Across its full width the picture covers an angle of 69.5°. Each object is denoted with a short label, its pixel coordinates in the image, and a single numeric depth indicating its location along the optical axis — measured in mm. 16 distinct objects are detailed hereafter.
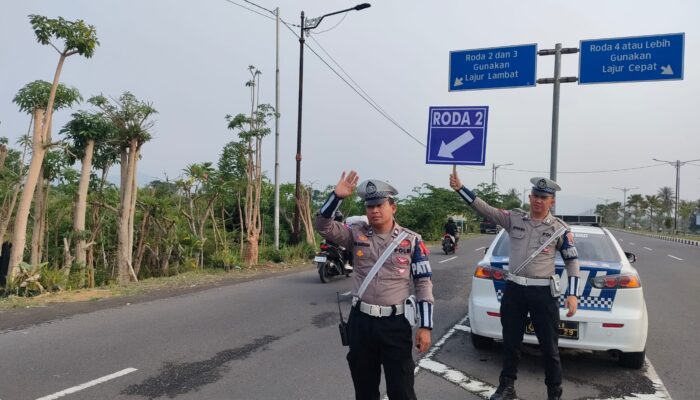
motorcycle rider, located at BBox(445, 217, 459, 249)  20359
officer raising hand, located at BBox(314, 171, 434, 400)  2986
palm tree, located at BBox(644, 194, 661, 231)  81062
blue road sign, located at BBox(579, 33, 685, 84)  8938
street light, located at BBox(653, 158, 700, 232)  53841
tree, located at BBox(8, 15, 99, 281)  8688
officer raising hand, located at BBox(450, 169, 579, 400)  4078
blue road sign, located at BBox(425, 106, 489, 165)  6691
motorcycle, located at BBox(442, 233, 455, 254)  19891
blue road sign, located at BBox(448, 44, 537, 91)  9718
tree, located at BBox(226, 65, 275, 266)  14023
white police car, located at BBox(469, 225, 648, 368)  4688
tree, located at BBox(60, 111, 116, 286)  9945
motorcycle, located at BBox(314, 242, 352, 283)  11023
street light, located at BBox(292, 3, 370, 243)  16750
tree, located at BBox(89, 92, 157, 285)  10383
